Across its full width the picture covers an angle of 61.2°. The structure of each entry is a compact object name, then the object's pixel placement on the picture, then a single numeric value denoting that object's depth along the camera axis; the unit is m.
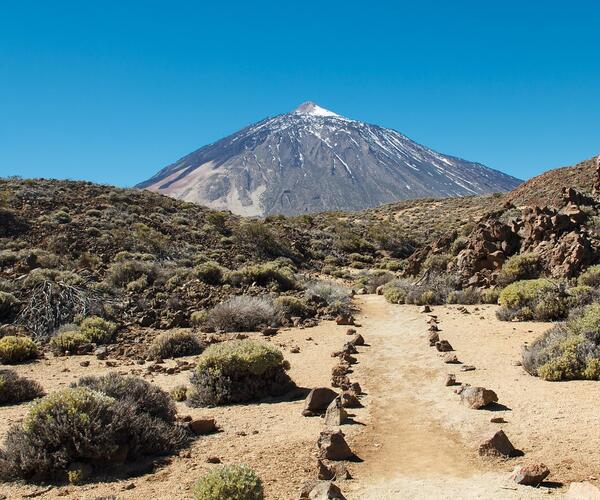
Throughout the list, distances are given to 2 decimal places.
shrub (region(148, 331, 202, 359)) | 10.98
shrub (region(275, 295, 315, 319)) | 15.27
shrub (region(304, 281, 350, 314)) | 15.88
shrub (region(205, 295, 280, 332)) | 13.69
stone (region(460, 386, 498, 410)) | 6.62
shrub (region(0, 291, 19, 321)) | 13.85
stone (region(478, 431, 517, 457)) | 5.15
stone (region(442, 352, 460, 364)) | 9.15
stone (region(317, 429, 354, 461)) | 5.31
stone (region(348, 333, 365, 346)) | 11.39
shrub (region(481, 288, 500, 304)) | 15.47
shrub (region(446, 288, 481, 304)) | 16.06
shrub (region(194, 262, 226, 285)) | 18.94
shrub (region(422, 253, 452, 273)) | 19.78
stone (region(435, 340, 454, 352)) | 10.12
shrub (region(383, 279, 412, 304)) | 17.91
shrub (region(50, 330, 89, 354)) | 11.55
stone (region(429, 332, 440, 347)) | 10.73
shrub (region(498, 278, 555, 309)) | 12.57
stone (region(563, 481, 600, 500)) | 3.90
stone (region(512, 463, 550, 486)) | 4.45
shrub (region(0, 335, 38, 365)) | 10.84
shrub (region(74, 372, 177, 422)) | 6.18
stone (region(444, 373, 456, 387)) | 7.80
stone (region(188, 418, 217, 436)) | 6.36
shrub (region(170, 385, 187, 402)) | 7.85
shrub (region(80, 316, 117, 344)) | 12.24
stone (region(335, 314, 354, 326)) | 14.36
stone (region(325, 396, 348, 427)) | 6.39
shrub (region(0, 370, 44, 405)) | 7.85
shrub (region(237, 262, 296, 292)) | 18.92
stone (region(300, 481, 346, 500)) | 4.12
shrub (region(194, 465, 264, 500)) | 3.94
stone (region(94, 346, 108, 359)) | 10.92
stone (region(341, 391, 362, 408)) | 7.11
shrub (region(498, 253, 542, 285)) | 15.70
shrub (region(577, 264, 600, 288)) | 13.22
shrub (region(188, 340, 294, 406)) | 7.63
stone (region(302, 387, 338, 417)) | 6.92
